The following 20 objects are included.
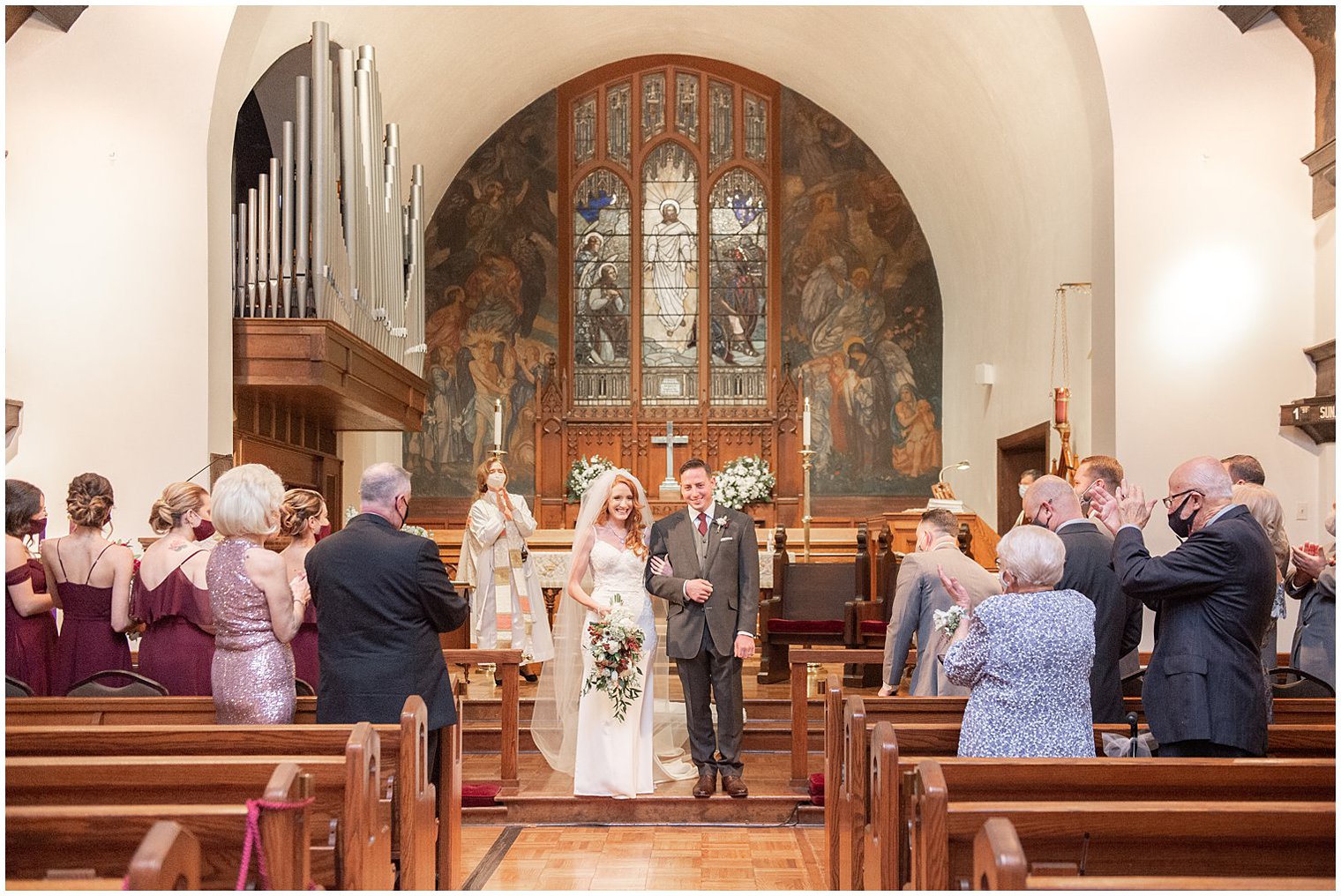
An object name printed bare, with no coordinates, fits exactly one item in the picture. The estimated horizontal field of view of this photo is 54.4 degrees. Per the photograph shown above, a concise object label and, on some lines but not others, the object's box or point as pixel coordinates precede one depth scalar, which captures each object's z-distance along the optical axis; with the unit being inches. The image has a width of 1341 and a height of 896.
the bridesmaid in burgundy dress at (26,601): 190.5
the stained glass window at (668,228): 594.2
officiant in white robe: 341.7
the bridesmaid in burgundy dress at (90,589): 200.7
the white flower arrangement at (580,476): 547.5
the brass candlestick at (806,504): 406.3
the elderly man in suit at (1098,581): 180.7
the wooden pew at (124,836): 104.2
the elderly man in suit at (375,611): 163.9
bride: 245.8
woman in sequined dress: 157.8
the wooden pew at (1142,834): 108.6
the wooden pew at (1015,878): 90.4
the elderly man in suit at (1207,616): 151.4
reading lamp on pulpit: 404.4
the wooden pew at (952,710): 183.6
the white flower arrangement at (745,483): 518.3
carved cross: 534.2
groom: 242.8
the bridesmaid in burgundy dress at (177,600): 196.4
